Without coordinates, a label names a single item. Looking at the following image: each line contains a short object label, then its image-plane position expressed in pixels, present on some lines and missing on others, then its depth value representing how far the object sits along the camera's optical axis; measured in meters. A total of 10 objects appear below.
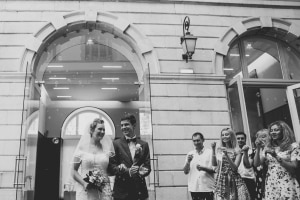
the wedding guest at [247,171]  4.64
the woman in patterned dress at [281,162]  3.98
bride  3.71
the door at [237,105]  7.23
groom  3.87
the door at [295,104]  7.66
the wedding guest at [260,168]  4.31
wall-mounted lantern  7.24
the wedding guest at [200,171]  4.88
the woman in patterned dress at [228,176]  4.47
